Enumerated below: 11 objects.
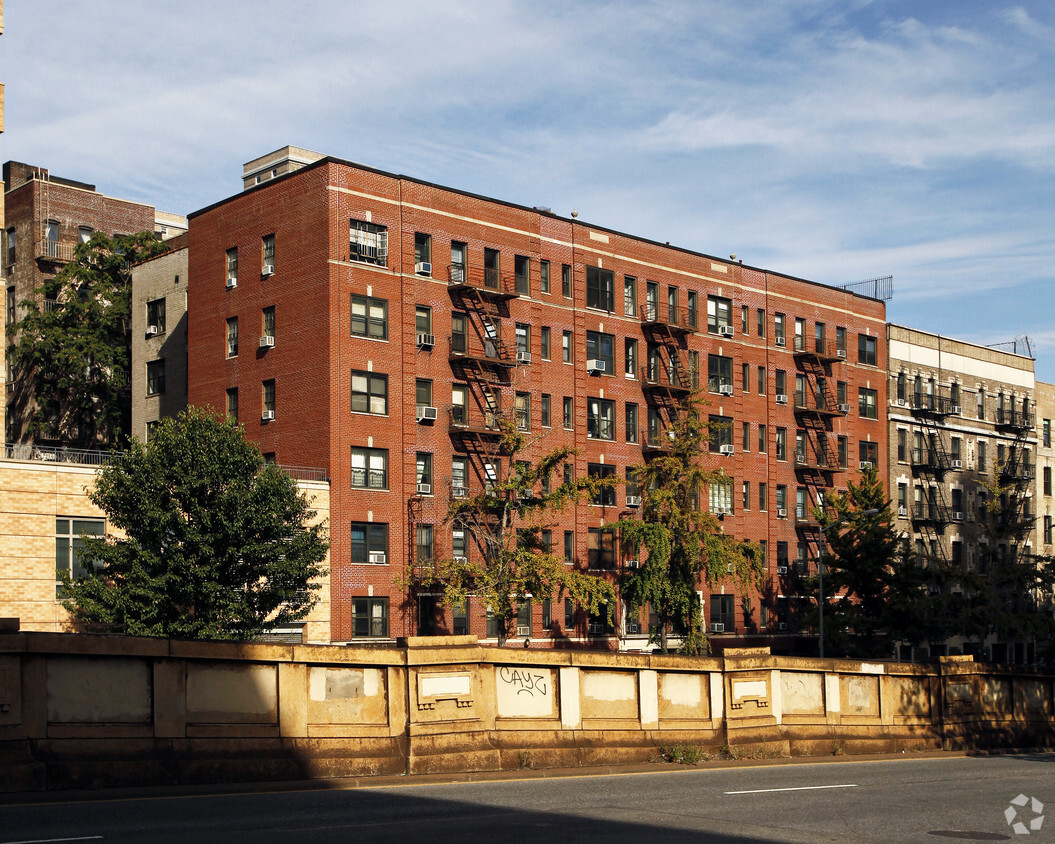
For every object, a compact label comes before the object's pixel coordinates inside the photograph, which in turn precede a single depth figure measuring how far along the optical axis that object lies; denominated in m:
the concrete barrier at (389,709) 17.69
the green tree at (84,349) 70.06
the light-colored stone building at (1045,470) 95.94
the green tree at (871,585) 66.38
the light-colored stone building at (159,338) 66.00
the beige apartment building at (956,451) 86.00
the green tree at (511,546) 55.09
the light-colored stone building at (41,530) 47.19
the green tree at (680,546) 59.59
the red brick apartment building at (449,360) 57.28
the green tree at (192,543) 43.19
